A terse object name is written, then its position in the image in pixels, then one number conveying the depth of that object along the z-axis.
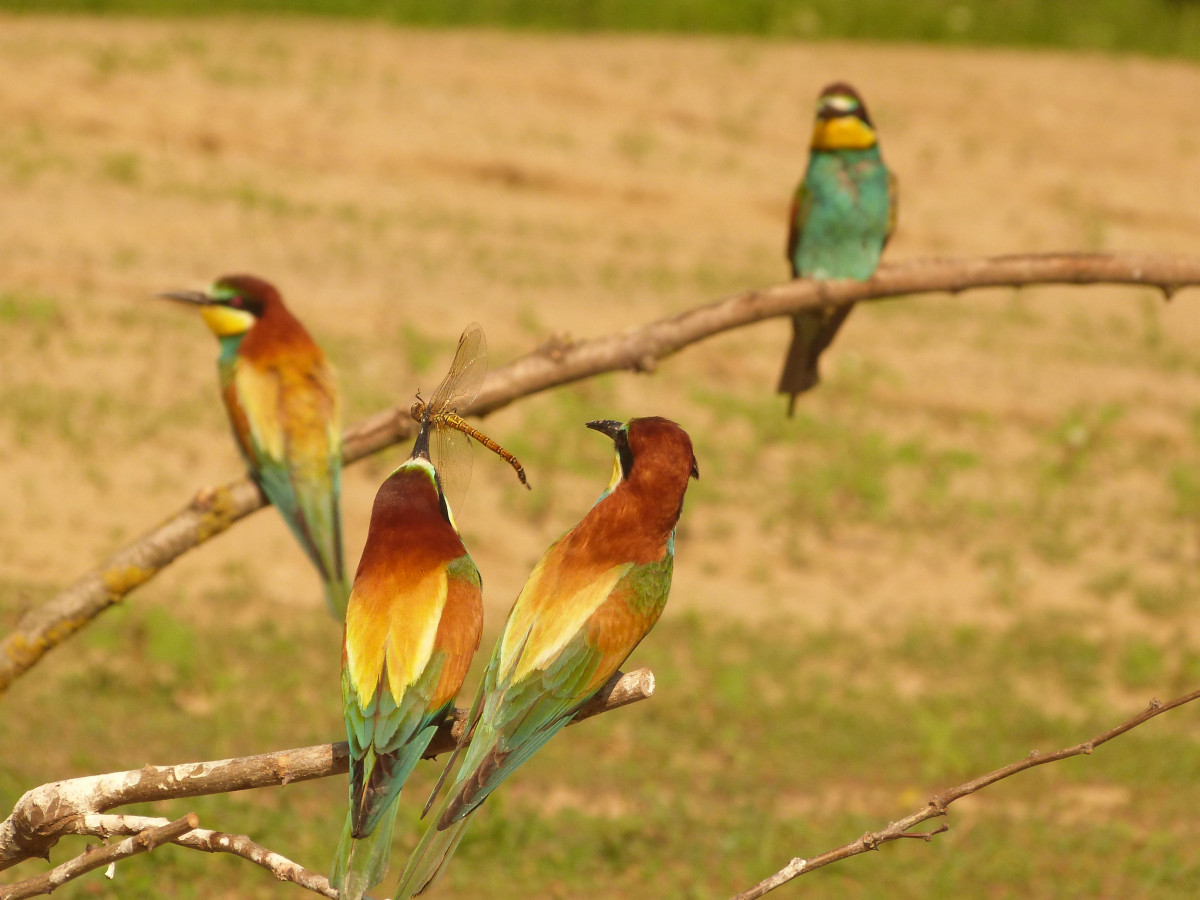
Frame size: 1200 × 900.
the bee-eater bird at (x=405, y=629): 7.28
